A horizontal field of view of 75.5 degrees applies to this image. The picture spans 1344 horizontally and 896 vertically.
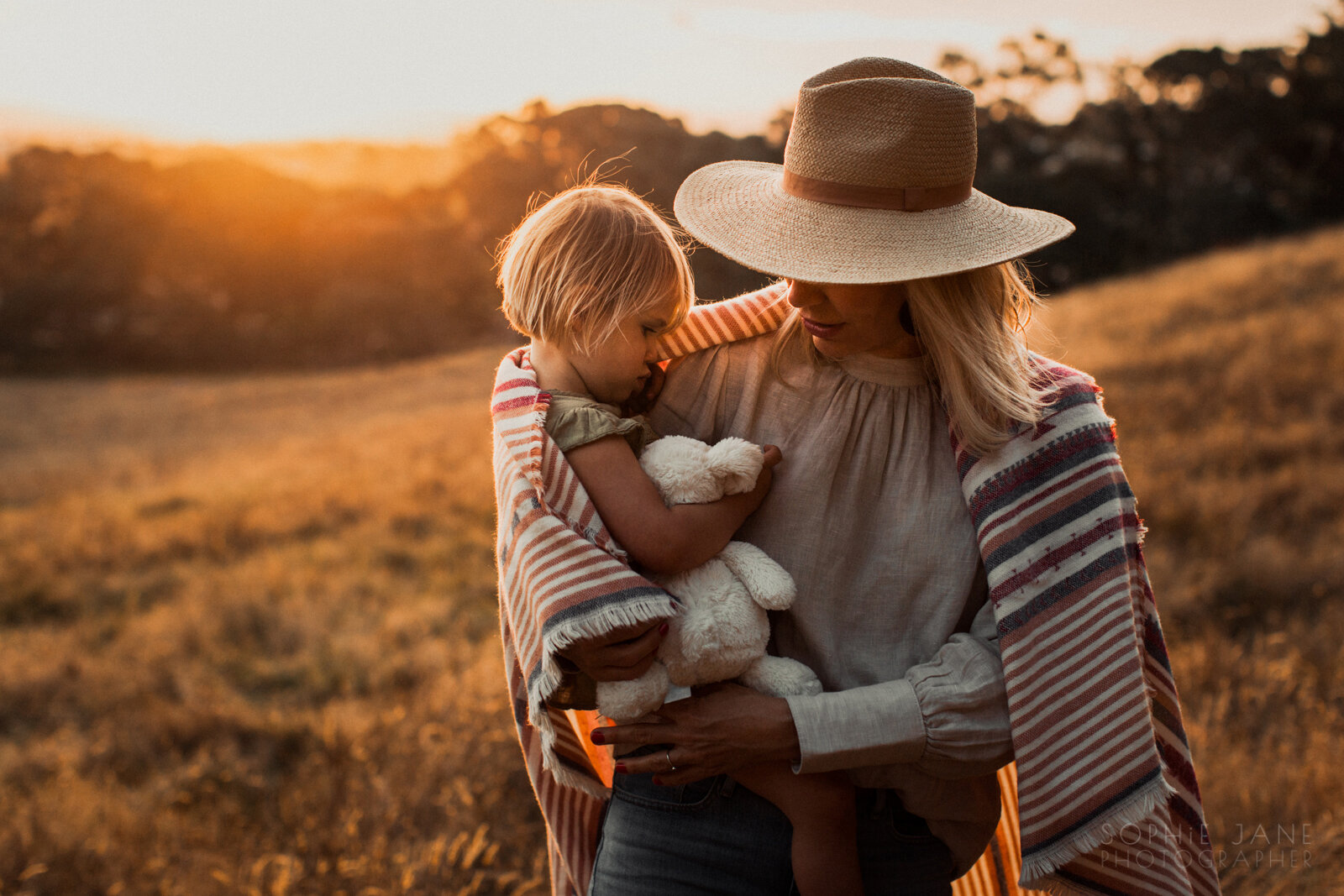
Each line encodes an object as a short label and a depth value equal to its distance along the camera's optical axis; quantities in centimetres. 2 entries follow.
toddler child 173
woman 173
